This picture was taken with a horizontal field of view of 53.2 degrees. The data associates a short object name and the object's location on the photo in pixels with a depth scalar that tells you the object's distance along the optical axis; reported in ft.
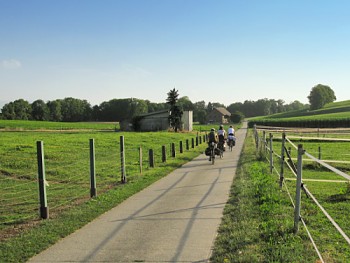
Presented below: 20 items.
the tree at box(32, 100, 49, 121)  410.31
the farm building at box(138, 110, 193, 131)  193.75
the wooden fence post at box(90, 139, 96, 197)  30.96
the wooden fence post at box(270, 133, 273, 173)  39.60
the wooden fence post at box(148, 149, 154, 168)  51.31
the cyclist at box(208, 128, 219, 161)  57.30
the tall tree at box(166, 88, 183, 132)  187.73
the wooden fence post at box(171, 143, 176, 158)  65.39
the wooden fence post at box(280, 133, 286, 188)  29.92
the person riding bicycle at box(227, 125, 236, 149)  81.71
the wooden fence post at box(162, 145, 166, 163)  58.18
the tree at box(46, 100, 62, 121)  423.23
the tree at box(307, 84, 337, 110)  486.79
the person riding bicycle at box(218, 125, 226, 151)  66.95
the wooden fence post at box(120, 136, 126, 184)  38.48
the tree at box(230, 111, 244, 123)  428.56
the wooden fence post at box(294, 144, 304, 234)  18.26
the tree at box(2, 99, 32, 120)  381.40
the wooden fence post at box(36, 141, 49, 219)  23.82
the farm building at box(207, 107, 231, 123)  431.84
